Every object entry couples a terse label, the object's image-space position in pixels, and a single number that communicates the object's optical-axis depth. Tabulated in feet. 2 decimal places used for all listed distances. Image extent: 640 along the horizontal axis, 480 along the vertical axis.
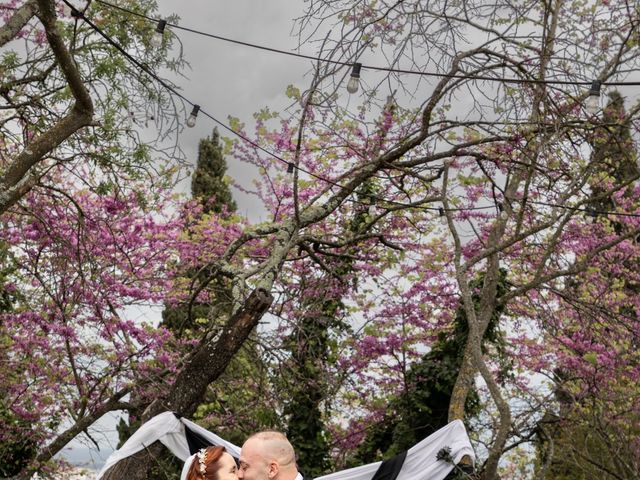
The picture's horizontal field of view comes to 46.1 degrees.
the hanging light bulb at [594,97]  15.61
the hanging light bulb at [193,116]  19.80
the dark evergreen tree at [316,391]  34.45
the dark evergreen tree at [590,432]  30.73
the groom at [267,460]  9.75
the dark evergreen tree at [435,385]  32.78
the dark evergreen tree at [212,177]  58.49
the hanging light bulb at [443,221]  36.09
